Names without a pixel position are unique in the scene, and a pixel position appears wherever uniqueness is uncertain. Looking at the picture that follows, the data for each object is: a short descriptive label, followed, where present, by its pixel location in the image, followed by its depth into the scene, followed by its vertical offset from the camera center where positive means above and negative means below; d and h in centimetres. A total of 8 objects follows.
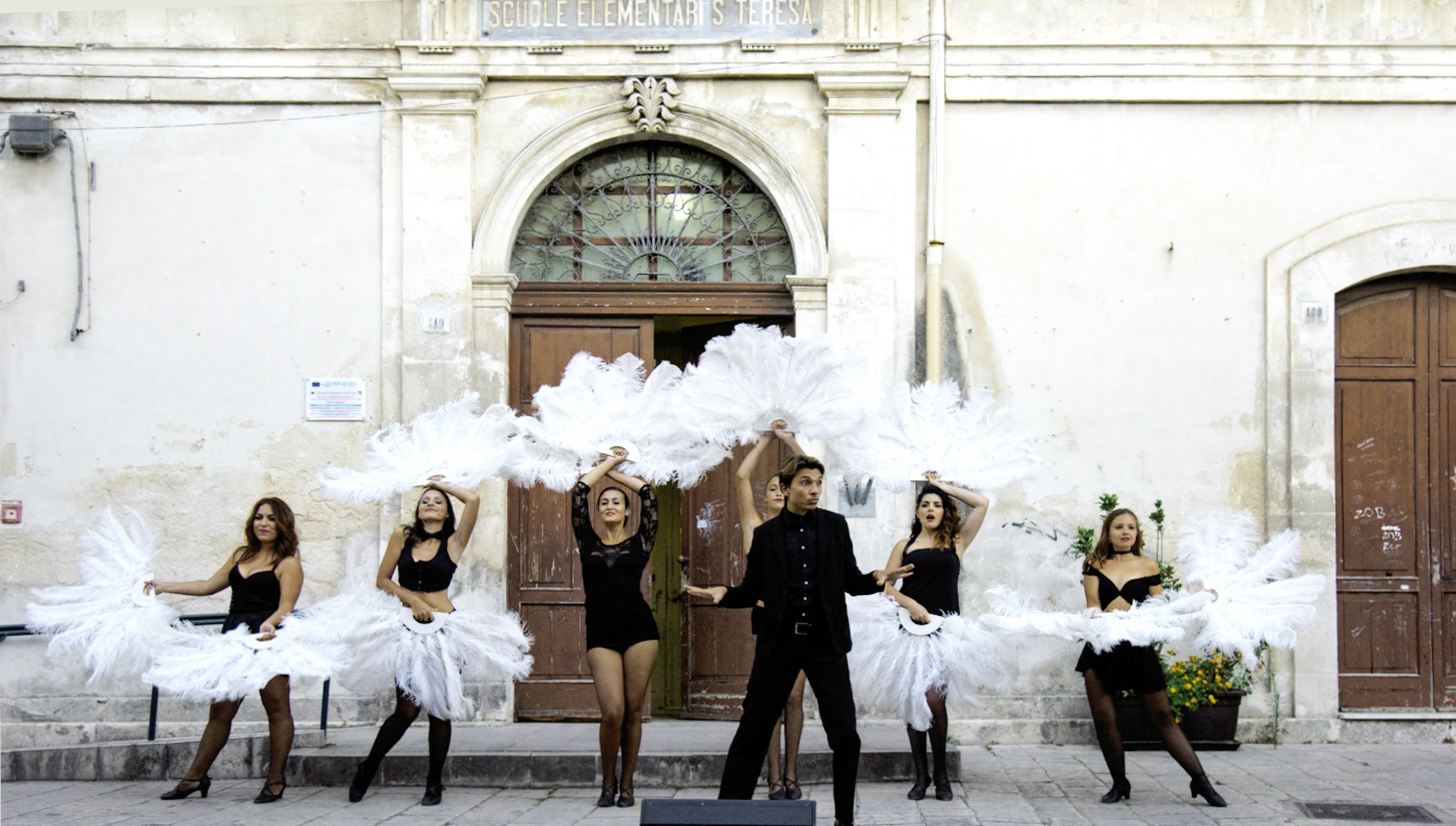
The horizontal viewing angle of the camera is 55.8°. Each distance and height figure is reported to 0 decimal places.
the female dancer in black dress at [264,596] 717 -90
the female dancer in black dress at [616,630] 696 -103
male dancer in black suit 572 -81
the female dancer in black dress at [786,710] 695 -146
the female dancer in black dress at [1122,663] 696 -119
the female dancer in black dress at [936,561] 716 -69
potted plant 872 -177
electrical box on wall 950 +202
